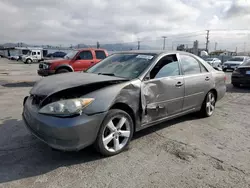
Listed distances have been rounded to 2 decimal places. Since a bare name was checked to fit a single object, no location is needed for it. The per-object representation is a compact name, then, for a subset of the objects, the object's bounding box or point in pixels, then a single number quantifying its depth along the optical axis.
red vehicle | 10.34
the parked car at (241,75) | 9.78
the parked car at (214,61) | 27.40
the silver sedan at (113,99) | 2.82
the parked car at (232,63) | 21.12
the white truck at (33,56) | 35.34
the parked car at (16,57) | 41.76
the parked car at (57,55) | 42.84
